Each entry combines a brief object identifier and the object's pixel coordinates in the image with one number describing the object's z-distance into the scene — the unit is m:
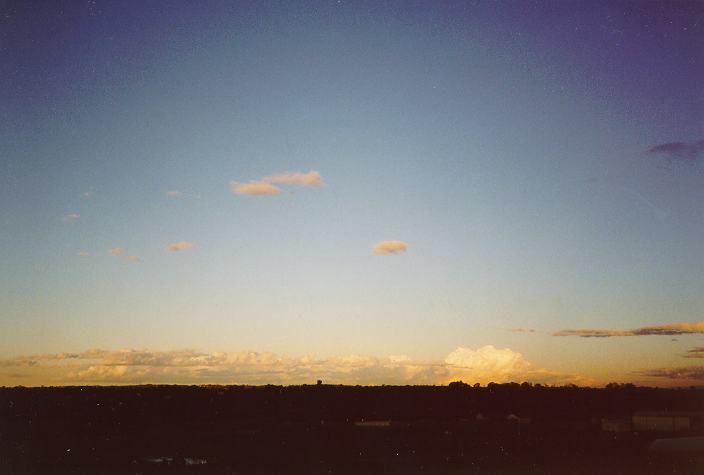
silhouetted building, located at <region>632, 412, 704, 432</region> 83.75
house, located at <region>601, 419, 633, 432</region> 81.47
